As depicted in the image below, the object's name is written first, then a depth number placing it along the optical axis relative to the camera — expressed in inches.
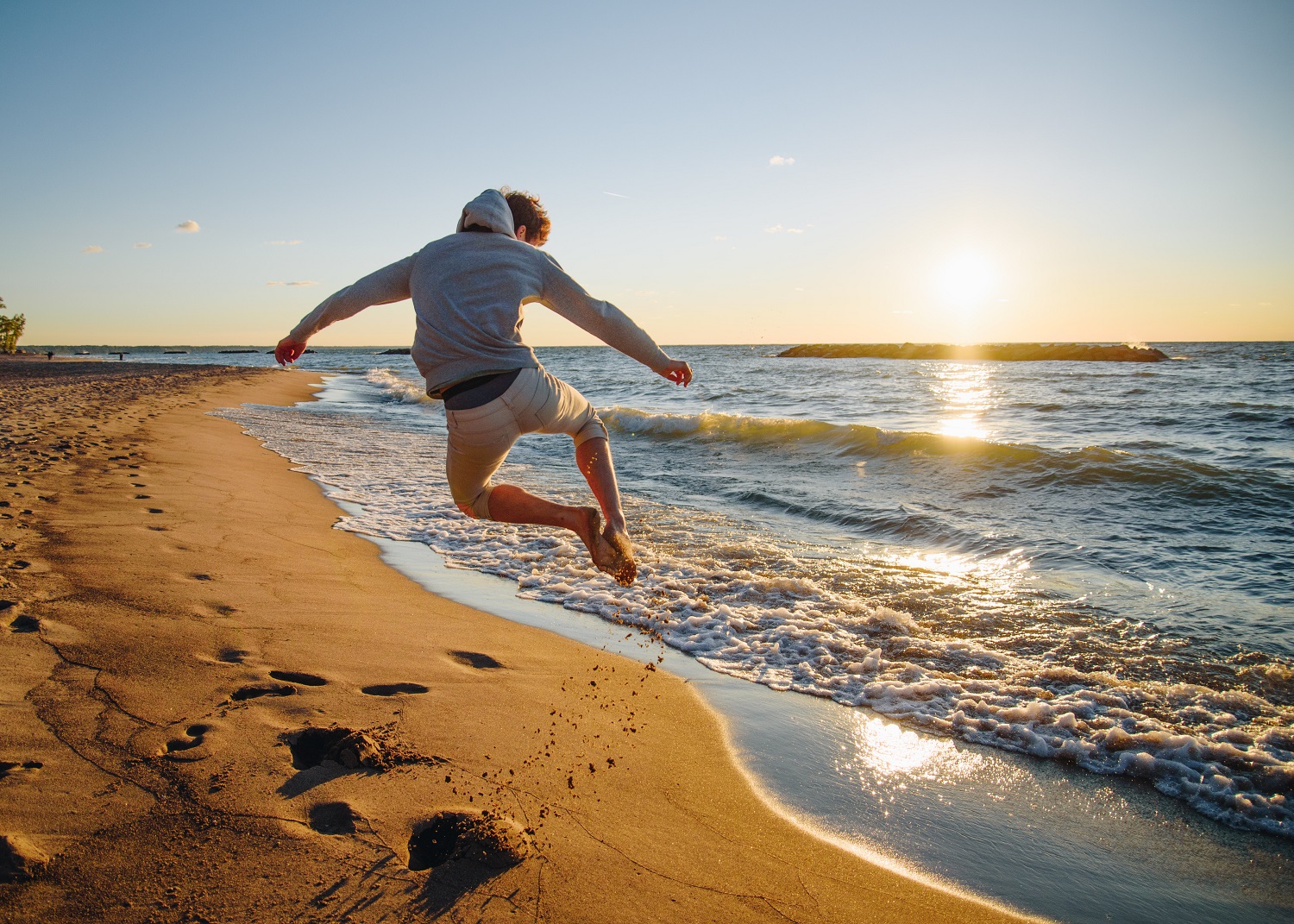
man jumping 123.4
